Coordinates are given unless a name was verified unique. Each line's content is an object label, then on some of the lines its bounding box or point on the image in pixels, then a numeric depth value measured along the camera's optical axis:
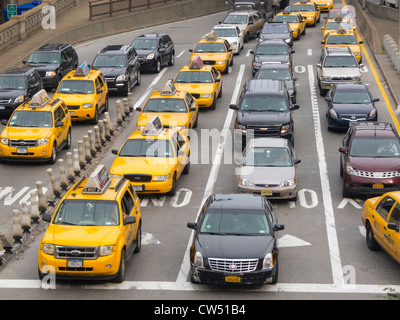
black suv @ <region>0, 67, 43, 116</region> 30.70
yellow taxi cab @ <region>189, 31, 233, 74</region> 38.78
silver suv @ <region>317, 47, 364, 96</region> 34.00
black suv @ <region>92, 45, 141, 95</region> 35.00
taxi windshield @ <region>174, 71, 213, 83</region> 32.97
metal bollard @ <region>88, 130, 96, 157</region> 26.93
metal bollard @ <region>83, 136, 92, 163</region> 26.22
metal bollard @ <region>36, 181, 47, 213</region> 21.11
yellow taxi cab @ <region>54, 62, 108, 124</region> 30.36
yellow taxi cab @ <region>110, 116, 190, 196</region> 22.09
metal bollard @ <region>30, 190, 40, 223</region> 20.55
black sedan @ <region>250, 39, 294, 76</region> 37.44
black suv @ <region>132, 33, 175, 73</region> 39.84
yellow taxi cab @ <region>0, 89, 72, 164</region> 25.36
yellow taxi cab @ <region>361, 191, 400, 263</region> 16.59
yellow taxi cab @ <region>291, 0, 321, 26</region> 55.41
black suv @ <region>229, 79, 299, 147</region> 26.64
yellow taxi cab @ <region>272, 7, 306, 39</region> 49.47
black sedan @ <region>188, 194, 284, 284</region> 15.71
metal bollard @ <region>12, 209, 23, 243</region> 19.05
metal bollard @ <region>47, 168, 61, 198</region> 22.52
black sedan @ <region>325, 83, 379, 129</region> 28.53
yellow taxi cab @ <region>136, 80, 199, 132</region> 27.92
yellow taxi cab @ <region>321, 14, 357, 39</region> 47.16
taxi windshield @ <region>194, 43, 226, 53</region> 39.47
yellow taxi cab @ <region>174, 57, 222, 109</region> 32.23
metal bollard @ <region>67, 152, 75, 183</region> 24.14
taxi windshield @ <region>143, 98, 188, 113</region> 28.70
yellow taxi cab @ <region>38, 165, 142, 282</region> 15.91
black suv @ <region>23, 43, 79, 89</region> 36.12
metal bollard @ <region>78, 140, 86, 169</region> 25.48
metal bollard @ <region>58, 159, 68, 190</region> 23.25
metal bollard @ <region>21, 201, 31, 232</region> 19.77
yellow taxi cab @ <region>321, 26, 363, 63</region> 40.92
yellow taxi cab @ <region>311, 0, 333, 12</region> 62.47
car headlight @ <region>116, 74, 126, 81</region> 34.91
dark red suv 21.62
